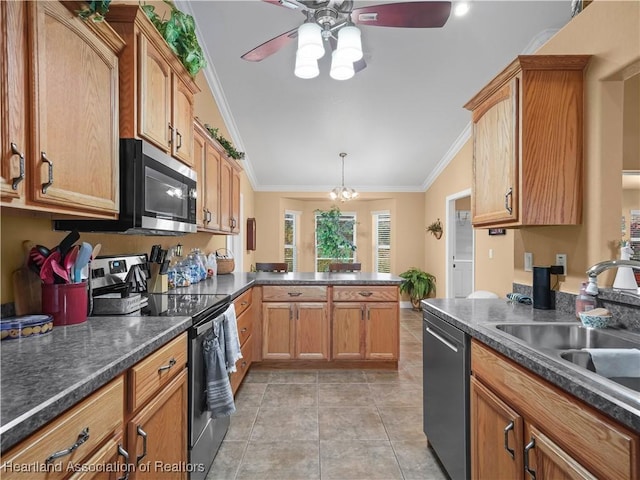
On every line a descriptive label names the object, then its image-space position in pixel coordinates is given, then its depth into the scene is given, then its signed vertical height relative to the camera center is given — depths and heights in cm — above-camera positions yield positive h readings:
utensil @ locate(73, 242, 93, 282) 138 -8
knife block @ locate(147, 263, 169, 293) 226 -28
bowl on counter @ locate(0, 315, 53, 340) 112 -30
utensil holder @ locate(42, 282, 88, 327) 131 -25
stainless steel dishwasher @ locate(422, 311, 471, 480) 153 -79
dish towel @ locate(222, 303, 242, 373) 196 -62
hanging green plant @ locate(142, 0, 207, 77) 182 +116
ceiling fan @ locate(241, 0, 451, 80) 183 +126
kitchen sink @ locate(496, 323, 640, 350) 146 -43
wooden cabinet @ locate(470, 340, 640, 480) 81 -58
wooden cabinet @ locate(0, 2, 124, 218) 95 +44
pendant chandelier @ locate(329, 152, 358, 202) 496 +70
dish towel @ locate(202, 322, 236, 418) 172 -73
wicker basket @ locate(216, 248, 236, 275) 366 -26
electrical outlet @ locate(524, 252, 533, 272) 214 -15
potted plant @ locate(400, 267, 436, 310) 605 -84
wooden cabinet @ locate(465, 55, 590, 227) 171 +52
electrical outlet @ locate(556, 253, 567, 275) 186 -12
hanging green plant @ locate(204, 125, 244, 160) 295 +91
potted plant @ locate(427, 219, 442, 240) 579 +19
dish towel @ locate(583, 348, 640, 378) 118 -44
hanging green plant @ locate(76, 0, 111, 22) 119 +84
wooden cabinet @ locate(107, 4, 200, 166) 150 +79
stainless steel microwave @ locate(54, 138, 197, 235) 150 +23
